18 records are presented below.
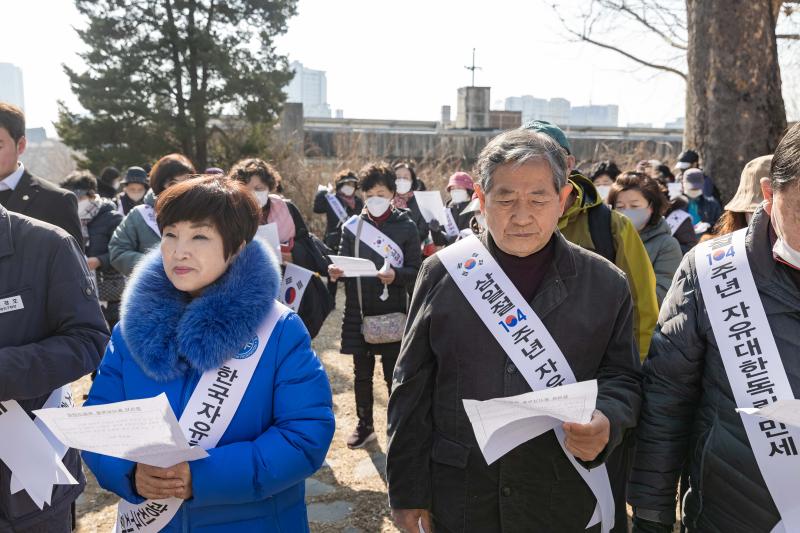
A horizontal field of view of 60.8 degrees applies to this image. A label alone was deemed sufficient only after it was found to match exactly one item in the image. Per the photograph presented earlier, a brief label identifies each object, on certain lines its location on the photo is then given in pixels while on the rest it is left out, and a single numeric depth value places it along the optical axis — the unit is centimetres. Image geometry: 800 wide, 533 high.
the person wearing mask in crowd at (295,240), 456
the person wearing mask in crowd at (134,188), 793
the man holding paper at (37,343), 229
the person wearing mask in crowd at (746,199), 268
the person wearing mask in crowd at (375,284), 491
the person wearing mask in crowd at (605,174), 695
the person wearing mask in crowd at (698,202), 791
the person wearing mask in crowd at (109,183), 1085
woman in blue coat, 199
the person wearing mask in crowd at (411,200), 739
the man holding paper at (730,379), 181
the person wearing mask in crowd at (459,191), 886
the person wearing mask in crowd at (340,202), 867
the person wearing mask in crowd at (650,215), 406
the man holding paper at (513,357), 211
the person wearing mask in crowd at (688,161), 862
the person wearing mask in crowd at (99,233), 597
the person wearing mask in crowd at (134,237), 491
